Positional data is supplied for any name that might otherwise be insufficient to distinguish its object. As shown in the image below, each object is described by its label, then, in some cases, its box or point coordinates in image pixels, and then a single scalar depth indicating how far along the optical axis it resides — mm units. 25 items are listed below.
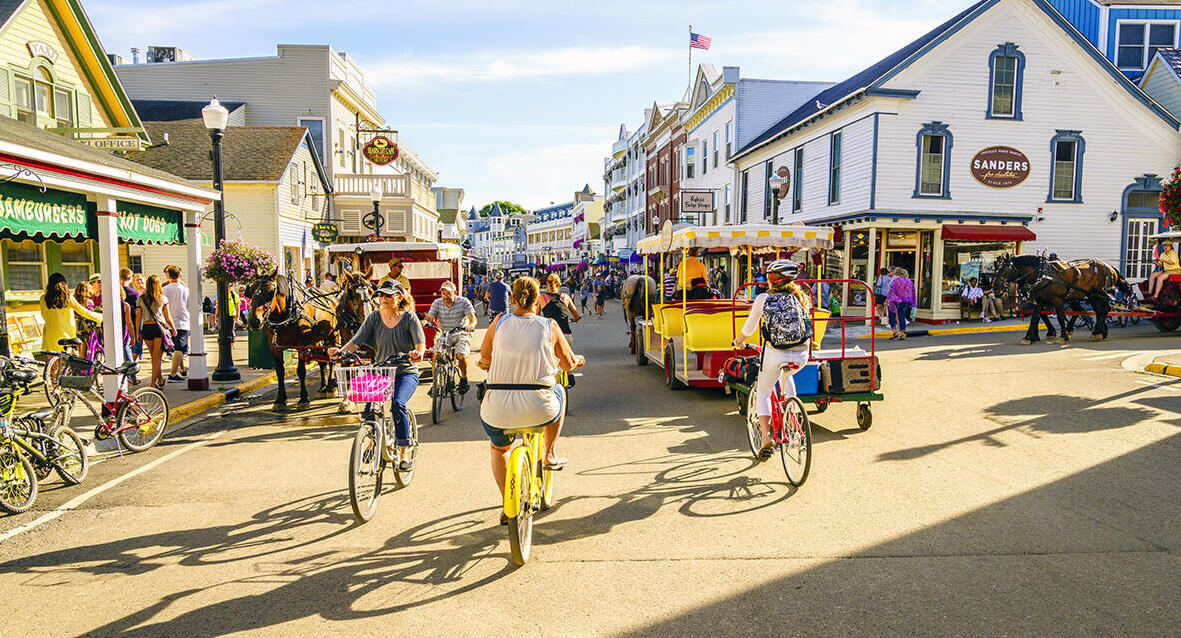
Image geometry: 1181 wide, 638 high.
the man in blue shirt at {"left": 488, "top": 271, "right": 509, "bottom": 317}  14734
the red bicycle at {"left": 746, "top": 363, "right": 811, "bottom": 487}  6391
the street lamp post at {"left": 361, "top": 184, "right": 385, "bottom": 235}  25683
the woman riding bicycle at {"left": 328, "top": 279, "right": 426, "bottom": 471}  6441
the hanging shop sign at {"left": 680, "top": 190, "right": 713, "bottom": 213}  30734
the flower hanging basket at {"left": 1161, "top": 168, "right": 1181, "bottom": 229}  13367
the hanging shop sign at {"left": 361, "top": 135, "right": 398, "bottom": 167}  31750
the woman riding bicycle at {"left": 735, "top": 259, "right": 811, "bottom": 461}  6734
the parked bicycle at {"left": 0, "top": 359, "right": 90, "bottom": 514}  6035
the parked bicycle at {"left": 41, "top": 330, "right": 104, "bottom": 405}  8039
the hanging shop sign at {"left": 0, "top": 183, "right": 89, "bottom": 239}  7730
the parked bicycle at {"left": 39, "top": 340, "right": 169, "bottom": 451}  7504
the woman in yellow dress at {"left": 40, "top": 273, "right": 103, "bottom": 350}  10586
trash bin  13664
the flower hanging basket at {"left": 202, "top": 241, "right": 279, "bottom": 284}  11969
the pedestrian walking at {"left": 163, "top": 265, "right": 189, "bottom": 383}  12758
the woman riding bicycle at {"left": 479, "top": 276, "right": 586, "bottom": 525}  4930
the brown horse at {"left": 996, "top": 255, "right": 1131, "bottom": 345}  16109
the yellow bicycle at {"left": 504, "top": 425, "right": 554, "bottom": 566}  4641
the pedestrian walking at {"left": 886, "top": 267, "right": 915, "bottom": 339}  18438
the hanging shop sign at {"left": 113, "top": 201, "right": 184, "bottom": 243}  9836
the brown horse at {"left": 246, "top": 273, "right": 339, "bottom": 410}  10297
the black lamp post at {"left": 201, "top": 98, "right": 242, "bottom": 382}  12102
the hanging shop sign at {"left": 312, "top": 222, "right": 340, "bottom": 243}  24219
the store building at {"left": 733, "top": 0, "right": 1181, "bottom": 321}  22641
